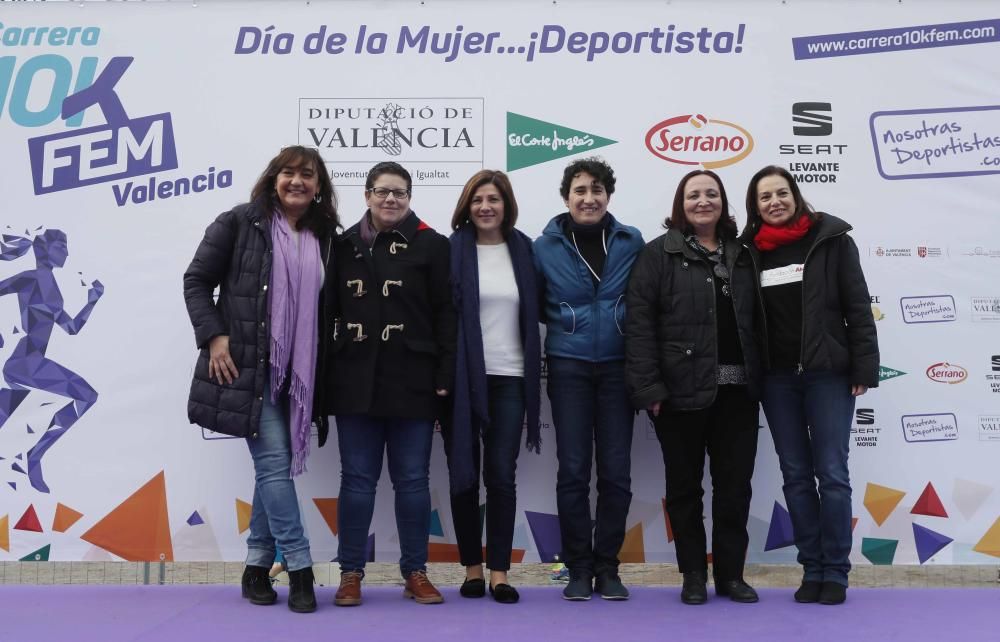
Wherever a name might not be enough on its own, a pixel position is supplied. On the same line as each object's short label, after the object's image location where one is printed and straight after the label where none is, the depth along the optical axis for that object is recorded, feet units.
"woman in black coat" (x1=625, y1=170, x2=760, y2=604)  8.82
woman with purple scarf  8.54
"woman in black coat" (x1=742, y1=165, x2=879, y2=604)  8.81
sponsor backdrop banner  10.69
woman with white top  8.96
